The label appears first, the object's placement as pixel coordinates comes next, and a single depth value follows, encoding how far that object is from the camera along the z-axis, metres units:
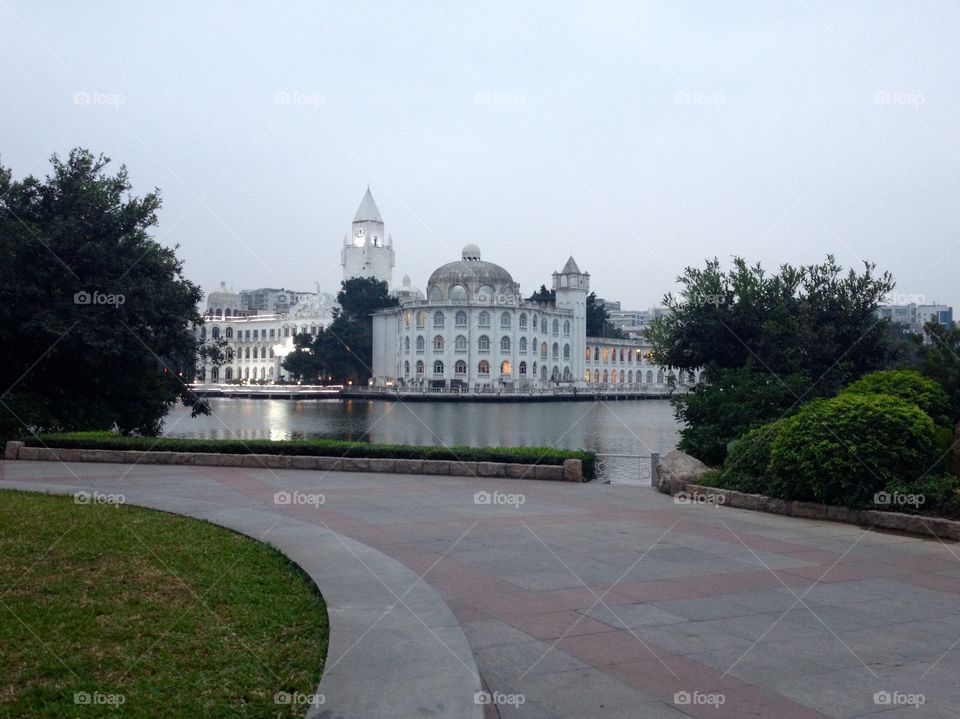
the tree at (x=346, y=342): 102.75
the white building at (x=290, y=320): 135.50
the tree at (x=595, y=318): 130.75
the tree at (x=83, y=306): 22.19
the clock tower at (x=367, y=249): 139.00
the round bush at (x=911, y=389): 13.84
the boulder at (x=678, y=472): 14.27
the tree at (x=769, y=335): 19.28
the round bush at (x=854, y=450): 11.30
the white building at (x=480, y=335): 105.31
